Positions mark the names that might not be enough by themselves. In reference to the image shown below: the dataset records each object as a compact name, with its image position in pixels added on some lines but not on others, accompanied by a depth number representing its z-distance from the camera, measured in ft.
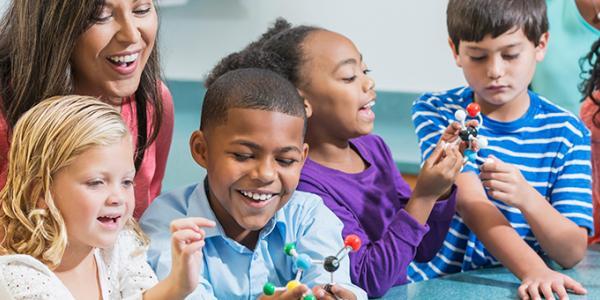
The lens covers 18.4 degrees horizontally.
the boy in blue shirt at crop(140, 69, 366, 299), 7.82
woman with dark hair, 7.82
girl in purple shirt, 8.28
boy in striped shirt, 8.66
